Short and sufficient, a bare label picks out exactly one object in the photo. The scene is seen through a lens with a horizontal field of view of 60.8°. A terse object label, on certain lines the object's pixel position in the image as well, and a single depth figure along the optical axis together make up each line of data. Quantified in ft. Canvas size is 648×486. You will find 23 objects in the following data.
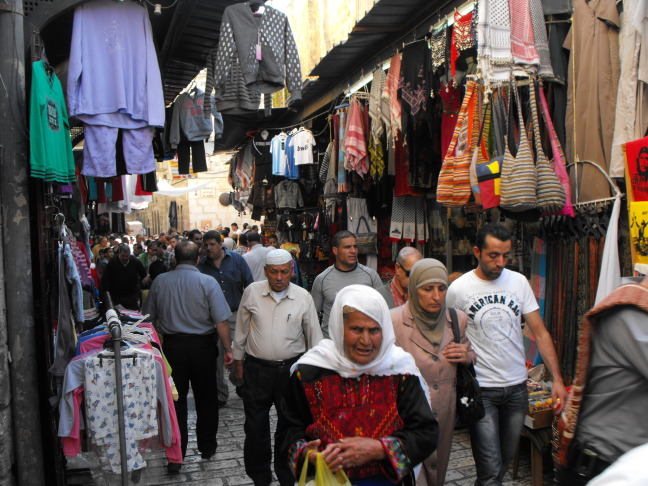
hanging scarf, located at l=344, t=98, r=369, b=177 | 23.97
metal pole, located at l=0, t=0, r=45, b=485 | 12.35
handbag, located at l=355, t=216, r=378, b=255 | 28.02
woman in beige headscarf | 10.66
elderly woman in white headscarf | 7.61
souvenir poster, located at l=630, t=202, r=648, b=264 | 10.82
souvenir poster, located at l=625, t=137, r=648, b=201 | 11.35
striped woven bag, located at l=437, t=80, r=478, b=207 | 15.49
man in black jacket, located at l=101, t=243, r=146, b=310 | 29.81
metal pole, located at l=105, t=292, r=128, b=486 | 11.70
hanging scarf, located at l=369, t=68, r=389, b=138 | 21.71
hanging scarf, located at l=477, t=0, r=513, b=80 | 14.30
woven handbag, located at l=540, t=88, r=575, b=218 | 13.97
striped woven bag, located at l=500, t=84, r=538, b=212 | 13.55
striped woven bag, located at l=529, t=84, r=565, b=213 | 13.48
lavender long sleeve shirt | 14.20
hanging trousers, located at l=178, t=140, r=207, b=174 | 23.06
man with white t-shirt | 11.93
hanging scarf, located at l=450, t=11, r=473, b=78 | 15.88
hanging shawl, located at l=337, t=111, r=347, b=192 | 25.82
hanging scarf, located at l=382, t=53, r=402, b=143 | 19.89
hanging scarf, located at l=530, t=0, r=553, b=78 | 14.71
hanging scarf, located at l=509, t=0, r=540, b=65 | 14.37
